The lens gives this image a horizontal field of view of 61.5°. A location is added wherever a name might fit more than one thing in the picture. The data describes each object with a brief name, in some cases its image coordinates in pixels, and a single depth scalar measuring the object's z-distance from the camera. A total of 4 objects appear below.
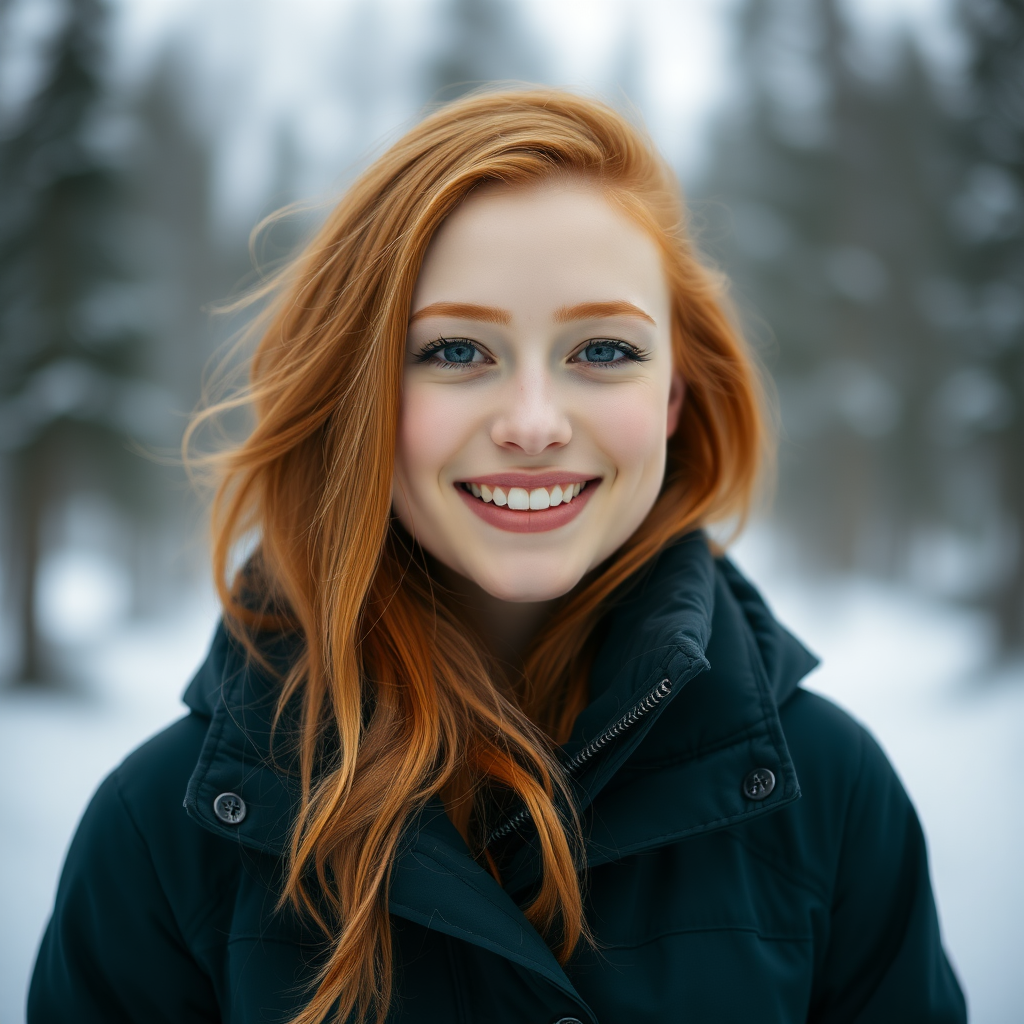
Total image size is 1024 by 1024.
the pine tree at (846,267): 3.48
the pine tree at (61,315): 3.09
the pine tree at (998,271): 3.37
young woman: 0.84
